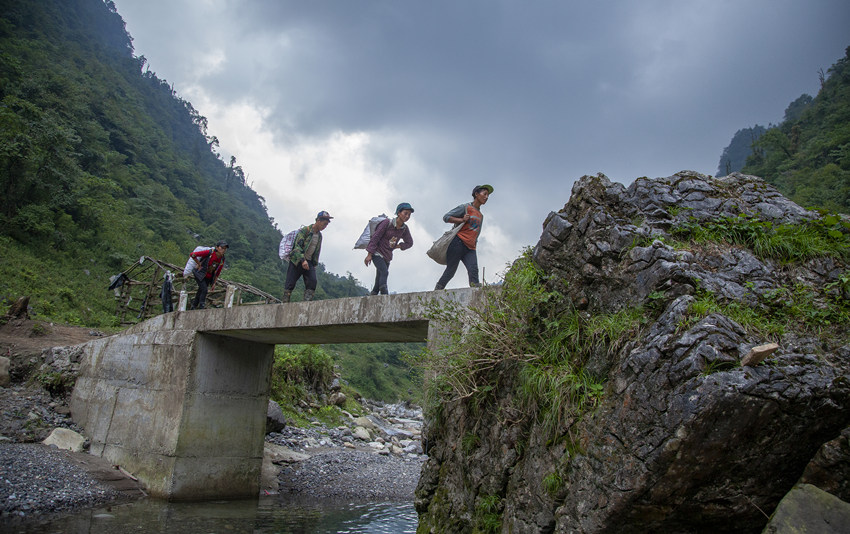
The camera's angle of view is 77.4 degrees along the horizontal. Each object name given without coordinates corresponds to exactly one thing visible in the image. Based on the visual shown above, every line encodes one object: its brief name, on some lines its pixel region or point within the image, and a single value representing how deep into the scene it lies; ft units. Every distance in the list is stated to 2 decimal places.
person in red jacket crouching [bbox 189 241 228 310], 33.95
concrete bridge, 31.17
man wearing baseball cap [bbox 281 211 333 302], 29.93
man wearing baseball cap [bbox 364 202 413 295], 26.58
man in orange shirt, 24.11
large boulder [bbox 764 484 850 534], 10.80
